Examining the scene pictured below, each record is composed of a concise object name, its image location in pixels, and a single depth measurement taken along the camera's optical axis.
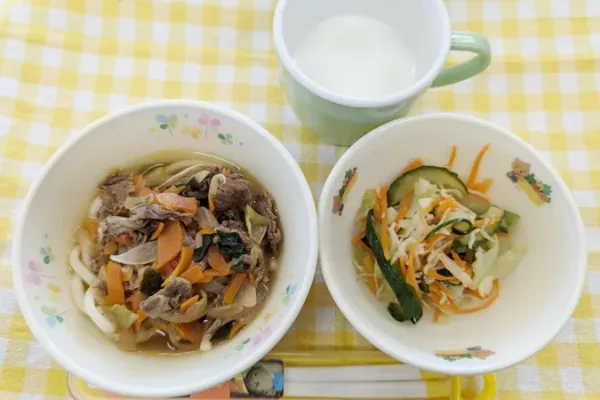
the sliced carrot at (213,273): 0.37
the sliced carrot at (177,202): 0.38
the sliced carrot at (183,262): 0.37
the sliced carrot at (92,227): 0.39
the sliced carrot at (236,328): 0.38
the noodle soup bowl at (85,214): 0.34
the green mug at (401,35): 0.38
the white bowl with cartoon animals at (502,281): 0.36
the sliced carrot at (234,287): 0.38
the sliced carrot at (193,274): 0.37
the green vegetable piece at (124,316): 0.37
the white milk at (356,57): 0.40
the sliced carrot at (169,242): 0.37
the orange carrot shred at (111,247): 0.38
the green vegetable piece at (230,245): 0.38
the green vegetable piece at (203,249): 0.38
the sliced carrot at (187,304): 0.37
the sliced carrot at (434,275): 0.39
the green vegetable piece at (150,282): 0.37
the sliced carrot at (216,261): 0.38
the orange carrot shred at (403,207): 0.40
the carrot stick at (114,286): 0.38
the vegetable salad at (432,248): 0.39
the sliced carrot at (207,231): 0.38
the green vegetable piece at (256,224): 0.38
